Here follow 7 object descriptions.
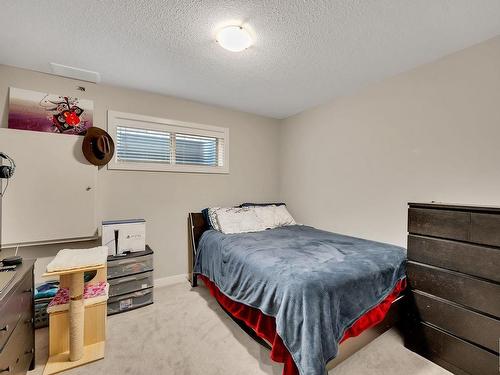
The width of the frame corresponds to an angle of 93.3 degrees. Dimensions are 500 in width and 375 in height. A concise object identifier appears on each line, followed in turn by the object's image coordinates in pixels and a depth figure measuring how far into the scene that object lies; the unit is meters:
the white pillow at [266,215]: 3.17
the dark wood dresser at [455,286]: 1.45
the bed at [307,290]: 1.35
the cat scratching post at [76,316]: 1.59
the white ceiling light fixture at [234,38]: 1.70
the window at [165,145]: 2.75
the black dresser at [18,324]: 1.10
